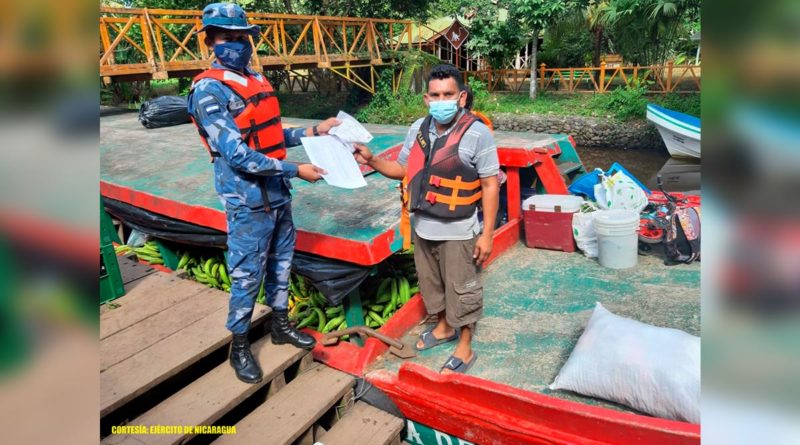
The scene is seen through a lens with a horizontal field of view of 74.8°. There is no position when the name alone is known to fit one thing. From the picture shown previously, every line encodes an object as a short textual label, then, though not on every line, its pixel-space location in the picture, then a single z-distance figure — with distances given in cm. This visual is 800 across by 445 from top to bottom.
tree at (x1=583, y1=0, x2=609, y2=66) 1847
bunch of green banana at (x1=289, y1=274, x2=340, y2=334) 386
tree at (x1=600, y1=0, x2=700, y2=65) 1588
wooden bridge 1055
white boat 1339
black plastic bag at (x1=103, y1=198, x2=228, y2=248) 403
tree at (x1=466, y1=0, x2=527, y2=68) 2009
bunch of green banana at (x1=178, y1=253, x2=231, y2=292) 461
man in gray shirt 277
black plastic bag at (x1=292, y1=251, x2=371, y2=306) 329
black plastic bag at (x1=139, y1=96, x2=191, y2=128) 748
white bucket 398
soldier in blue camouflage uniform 242
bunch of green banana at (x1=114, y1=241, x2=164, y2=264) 496
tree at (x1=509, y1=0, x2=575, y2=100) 1700
